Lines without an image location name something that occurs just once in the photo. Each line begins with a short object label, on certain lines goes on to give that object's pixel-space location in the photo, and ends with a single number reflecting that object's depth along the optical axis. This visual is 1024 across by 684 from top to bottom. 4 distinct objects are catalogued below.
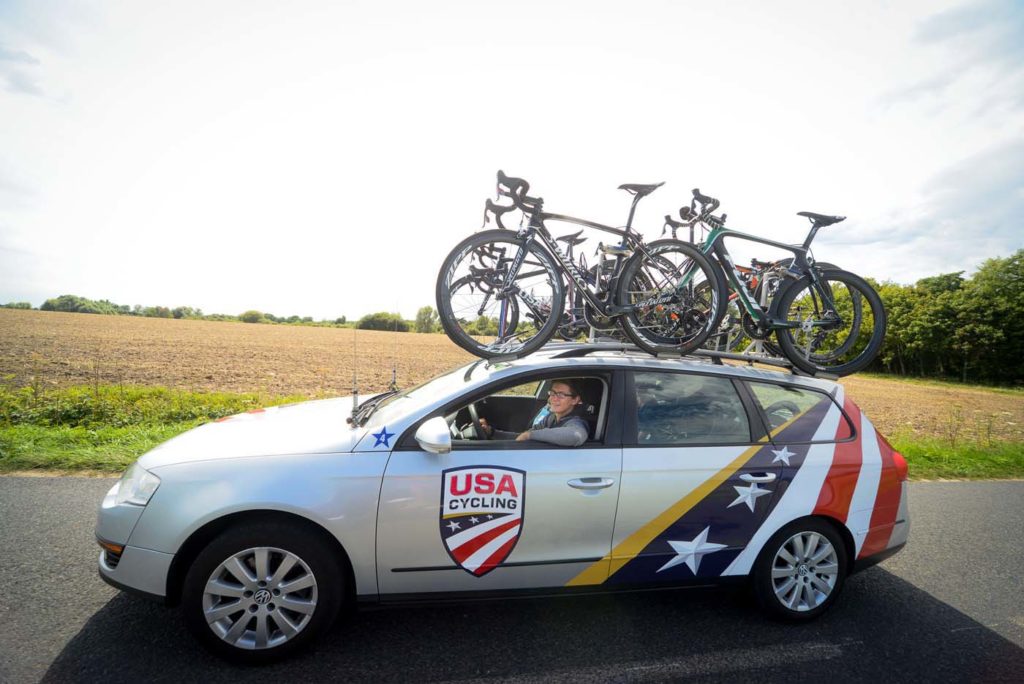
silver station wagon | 2.66
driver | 3.08
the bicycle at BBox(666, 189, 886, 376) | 4.34
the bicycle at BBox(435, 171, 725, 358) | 4.05
